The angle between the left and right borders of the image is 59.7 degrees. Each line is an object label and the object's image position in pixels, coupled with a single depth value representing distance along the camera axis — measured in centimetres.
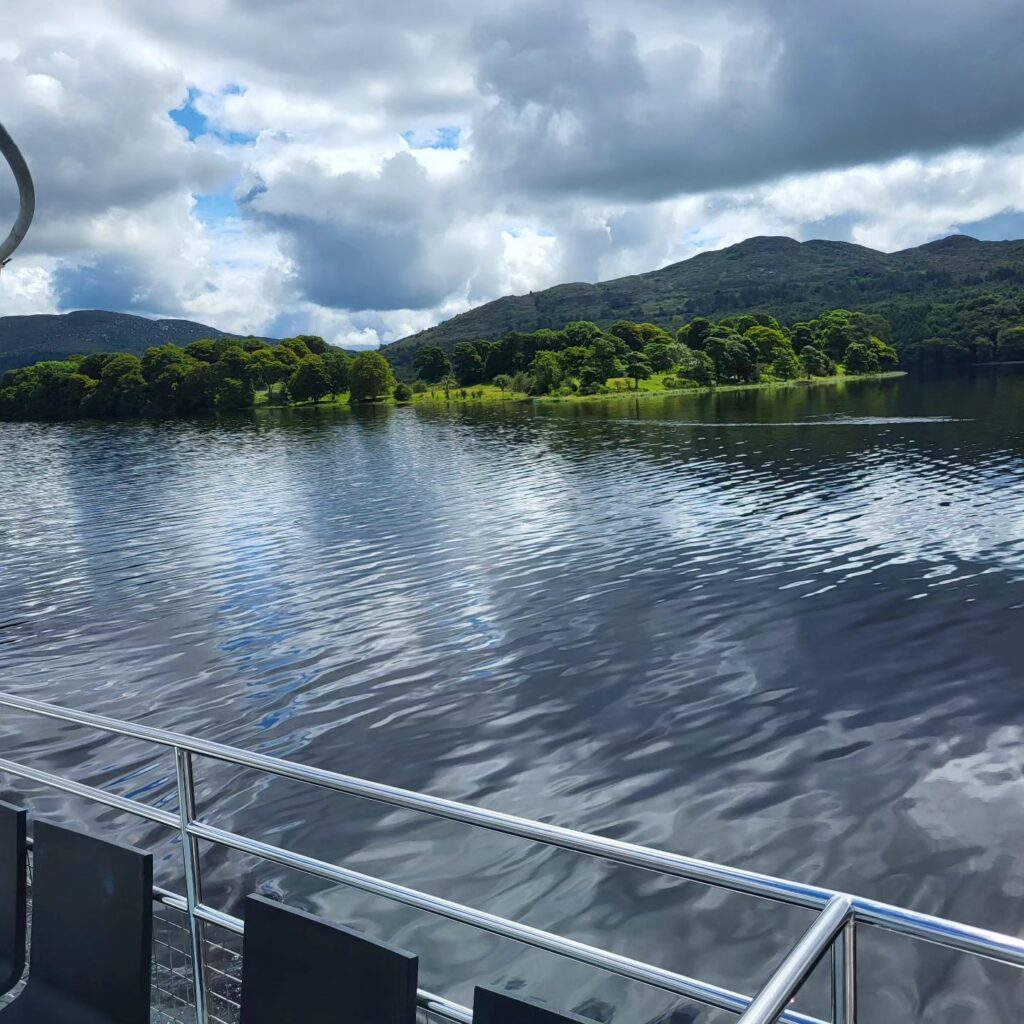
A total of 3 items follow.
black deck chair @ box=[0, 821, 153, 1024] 307
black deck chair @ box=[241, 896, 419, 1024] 239
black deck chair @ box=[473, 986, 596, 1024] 214
